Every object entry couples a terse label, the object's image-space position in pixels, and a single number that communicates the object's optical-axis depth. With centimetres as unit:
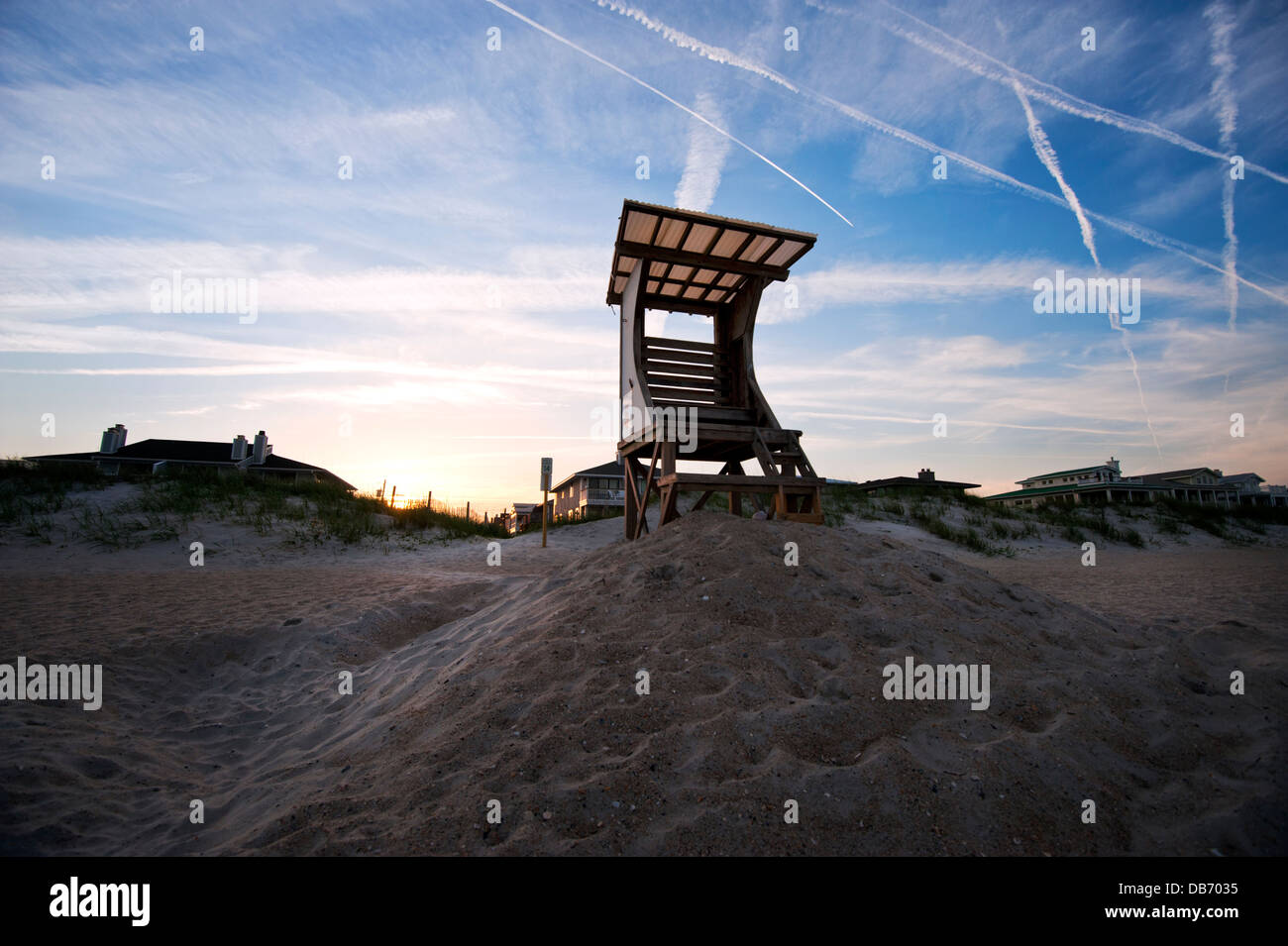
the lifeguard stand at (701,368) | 650
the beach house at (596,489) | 3953
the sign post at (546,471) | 1562
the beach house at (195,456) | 3036
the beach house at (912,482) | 3230
